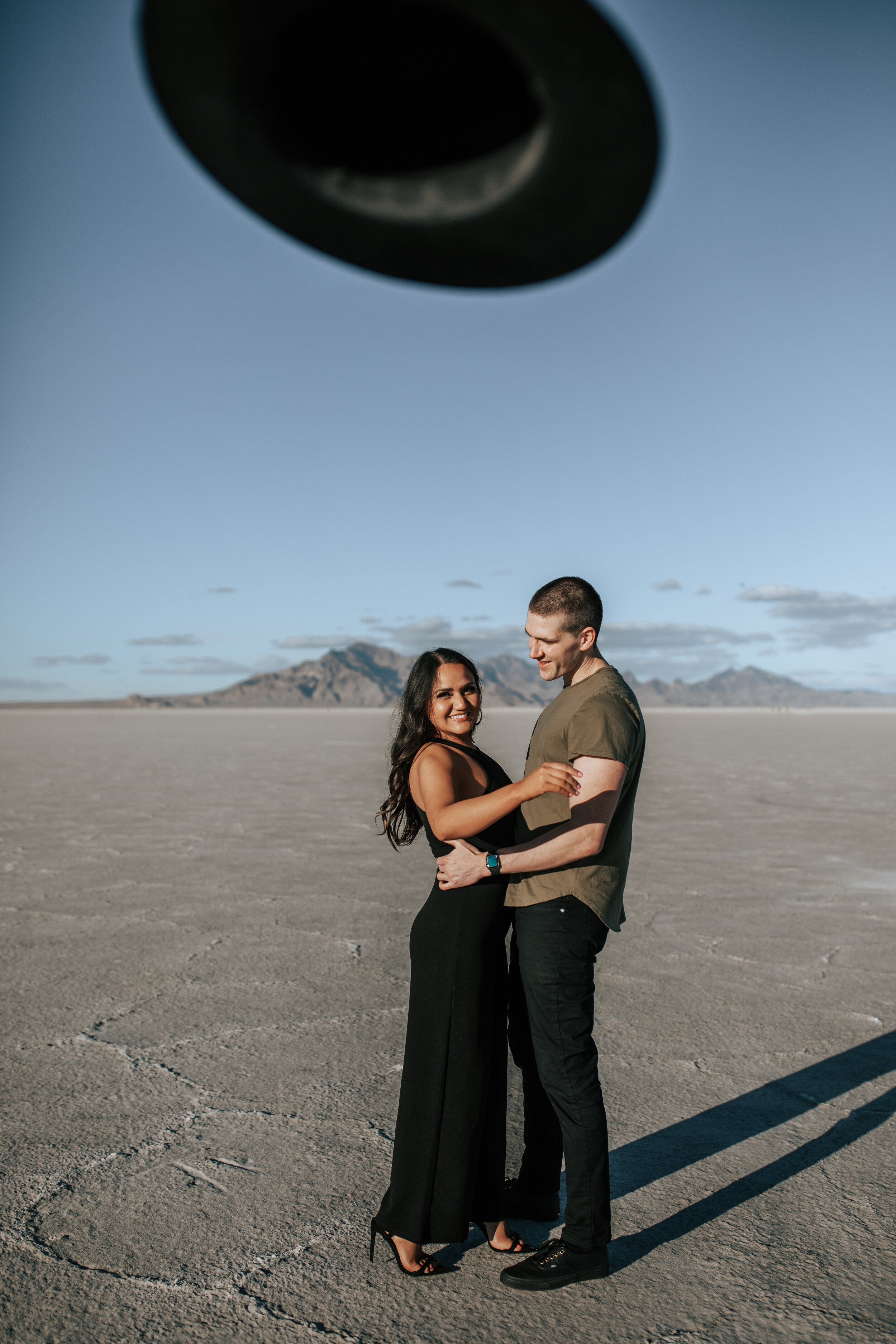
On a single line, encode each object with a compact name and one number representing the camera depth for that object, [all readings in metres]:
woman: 2.22
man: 2.15
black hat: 0.66
